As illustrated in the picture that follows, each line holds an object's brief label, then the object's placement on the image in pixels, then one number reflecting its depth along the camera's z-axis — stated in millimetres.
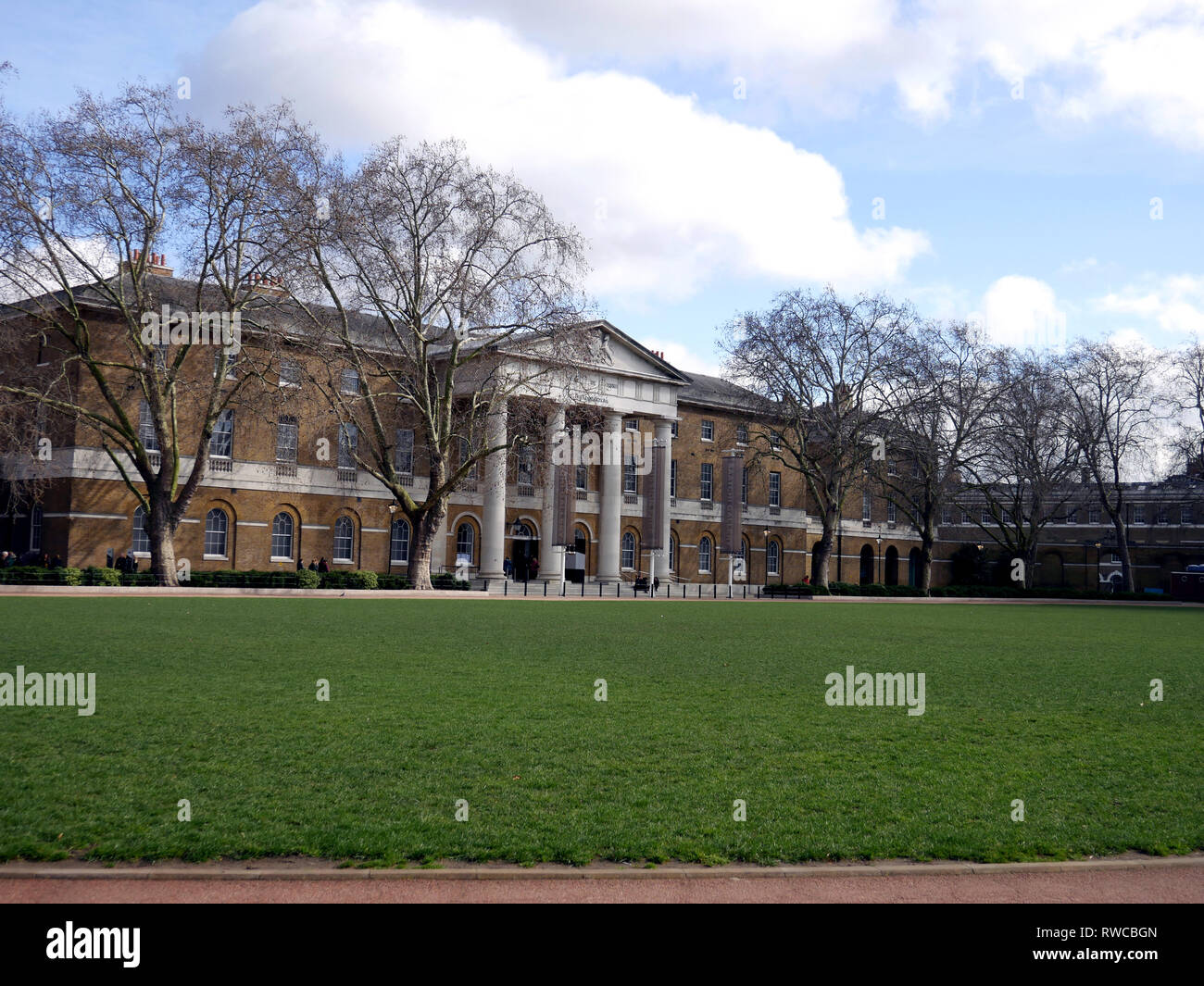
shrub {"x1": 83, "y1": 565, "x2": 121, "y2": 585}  37219
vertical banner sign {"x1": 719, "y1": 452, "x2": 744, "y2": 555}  64750
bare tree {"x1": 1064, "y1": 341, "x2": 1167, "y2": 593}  65062
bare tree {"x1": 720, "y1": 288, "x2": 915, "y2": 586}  60469
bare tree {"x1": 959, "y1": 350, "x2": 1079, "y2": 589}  63062
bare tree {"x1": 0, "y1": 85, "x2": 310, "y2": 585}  36406
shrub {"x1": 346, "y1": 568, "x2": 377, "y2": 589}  45469
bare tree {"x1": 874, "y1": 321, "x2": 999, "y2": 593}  61406
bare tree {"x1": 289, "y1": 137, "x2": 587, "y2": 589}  42094
